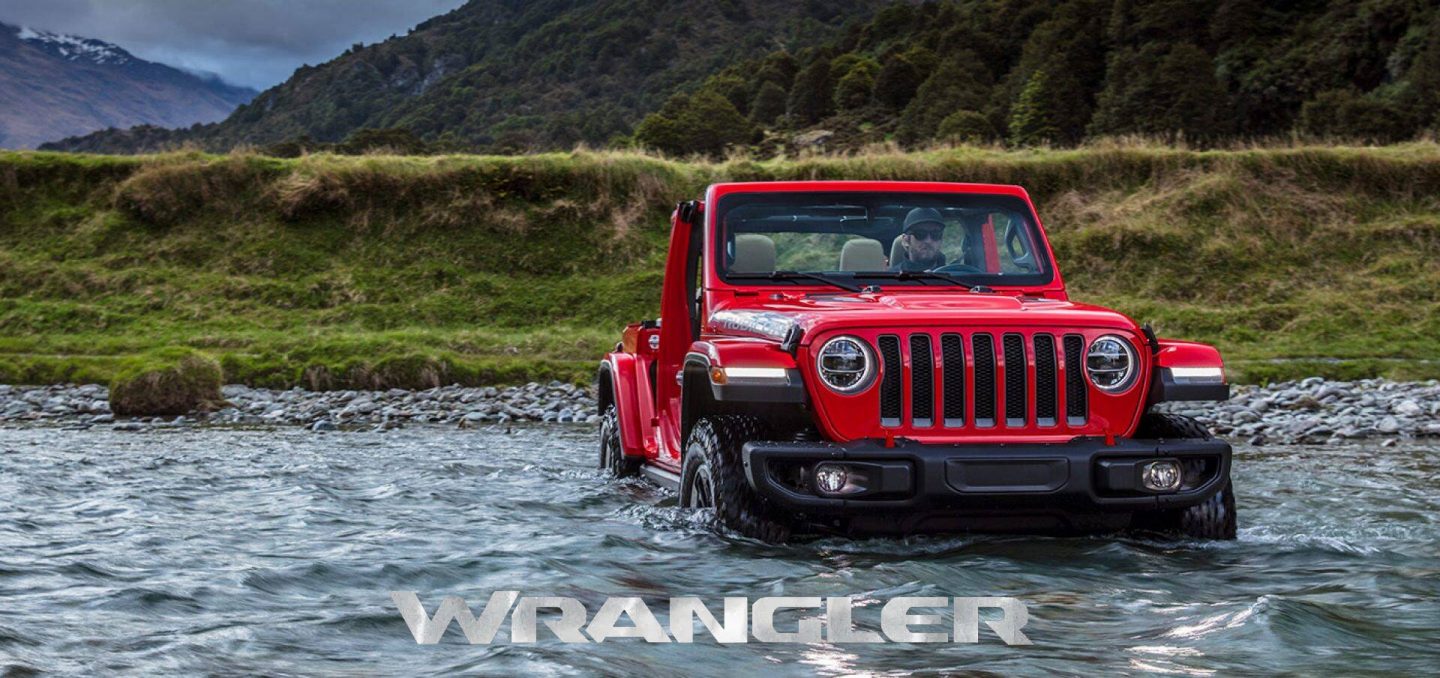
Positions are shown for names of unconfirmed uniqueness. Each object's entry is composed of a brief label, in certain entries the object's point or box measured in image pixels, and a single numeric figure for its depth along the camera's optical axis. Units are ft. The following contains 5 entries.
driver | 24.79
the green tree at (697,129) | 212.02
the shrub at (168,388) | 54.60
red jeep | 18.78
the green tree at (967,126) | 186.60
